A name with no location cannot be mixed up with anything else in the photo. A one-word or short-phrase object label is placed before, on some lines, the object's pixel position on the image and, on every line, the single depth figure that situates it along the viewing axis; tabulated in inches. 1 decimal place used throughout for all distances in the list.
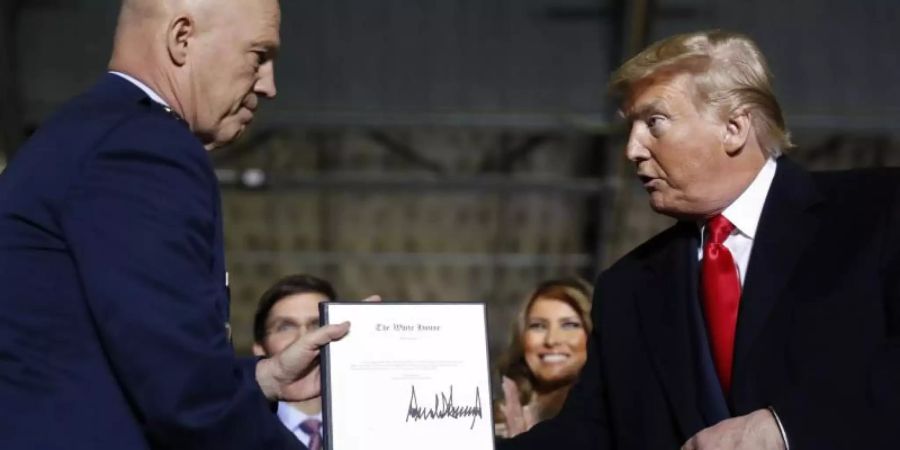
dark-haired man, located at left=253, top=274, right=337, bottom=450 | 177.9
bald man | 81.7
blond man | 104.8
